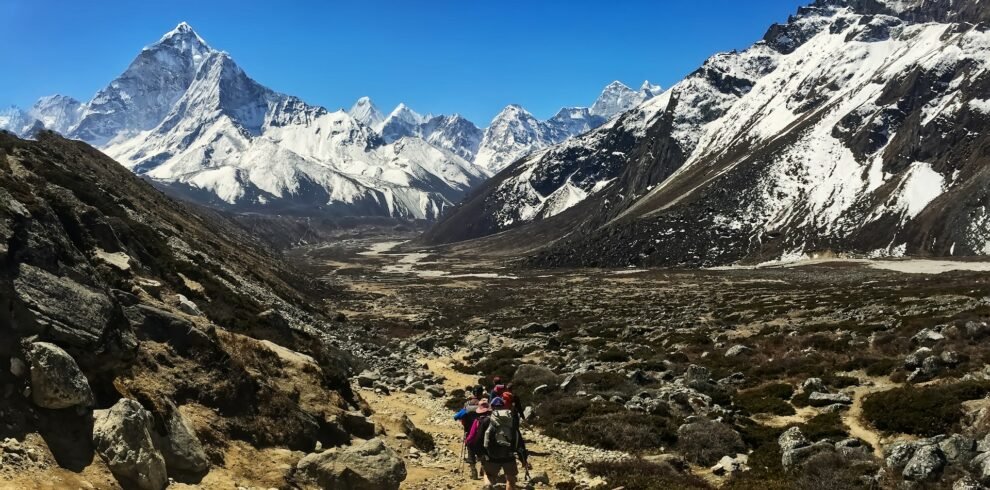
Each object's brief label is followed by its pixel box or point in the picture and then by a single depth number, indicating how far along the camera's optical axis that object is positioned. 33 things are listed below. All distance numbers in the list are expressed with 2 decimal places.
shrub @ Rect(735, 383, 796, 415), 24.73
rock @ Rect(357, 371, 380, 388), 31.00
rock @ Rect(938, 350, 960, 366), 25.16
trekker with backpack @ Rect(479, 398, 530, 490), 15.44
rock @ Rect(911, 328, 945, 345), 29.95
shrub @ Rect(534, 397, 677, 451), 21.83
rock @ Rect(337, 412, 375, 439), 20.36
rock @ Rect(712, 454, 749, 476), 18.64
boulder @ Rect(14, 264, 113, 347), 12.06
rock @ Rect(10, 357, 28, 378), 11.19
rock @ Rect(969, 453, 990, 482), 13.73
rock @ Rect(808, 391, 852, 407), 24.17
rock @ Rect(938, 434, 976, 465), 15.14
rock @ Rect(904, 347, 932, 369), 26.30
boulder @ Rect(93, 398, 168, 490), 11.60
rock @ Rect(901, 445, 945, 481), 14.84
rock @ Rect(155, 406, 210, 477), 12.99
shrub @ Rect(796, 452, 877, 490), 15.20
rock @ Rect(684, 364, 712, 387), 28.97
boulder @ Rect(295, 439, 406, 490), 14.85
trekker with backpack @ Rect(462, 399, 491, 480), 16.25
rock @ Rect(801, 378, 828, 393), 26.36
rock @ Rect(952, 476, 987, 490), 13.54
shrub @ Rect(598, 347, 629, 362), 38.75
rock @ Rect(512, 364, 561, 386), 32.84
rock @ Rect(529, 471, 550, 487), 17.52
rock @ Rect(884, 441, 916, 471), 15.99
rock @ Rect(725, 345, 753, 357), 36.08
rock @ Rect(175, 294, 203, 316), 24.40
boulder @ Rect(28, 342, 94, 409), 11.37
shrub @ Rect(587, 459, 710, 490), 16.66
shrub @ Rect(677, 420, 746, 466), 20.08
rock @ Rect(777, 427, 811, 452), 19.12
